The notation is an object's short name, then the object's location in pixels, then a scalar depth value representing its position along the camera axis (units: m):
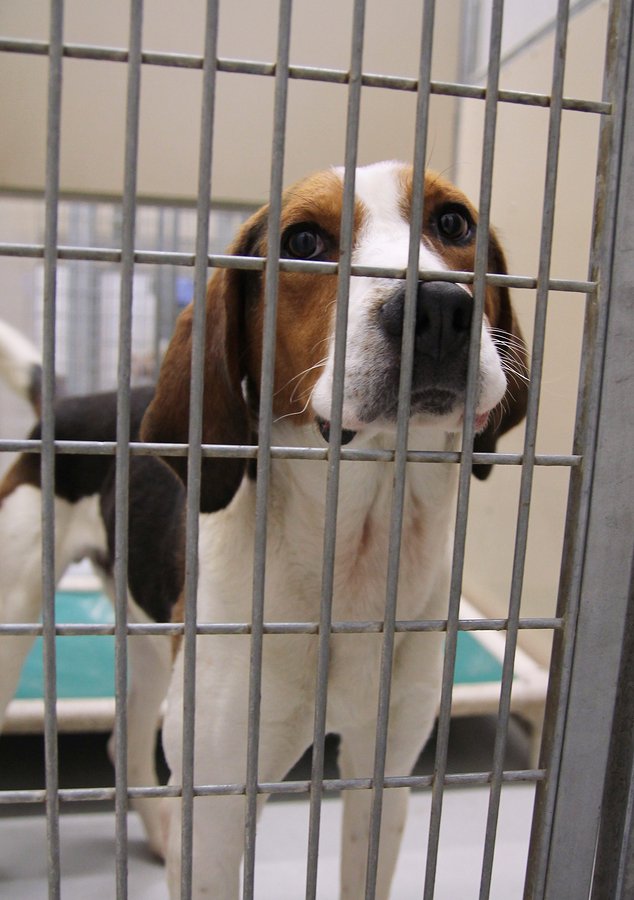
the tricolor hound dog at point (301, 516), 1.06
